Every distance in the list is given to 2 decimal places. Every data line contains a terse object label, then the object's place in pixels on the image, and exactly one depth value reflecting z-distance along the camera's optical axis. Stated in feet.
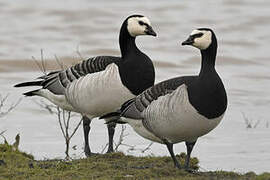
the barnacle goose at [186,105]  64.34
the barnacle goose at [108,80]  74.28
